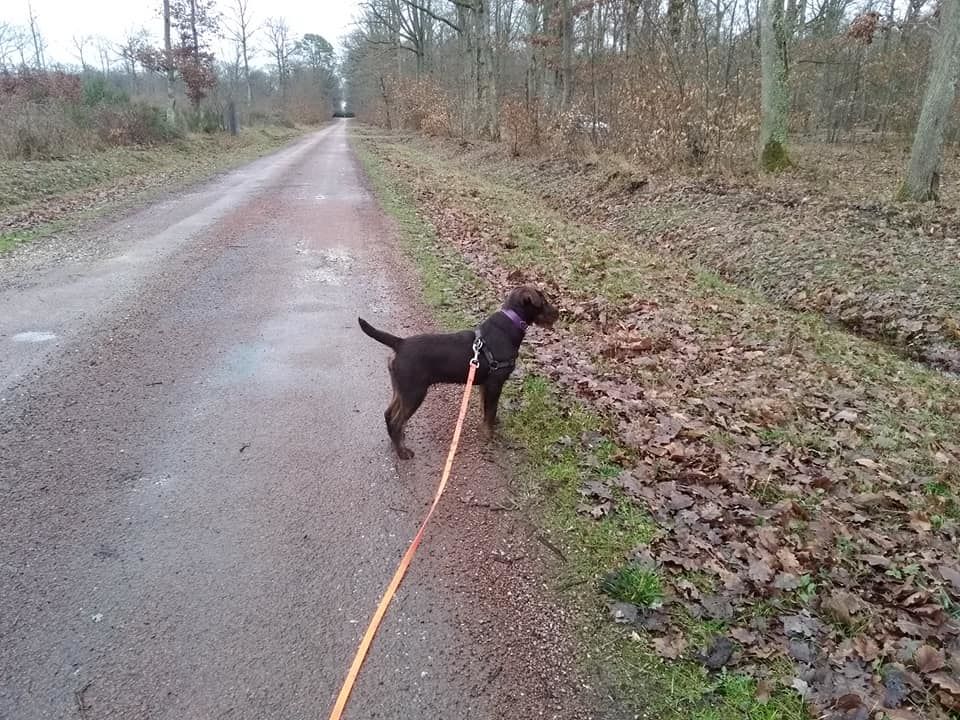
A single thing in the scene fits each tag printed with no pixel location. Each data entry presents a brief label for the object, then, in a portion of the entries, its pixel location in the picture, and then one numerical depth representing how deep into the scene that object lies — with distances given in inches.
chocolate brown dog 170.2
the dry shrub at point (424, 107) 1413.6
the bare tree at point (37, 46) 2348.2
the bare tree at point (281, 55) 3211.1
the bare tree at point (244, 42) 2415.1
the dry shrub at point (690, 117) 589.6
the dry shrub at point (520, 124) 852.6
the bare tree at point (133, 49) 1205.3
